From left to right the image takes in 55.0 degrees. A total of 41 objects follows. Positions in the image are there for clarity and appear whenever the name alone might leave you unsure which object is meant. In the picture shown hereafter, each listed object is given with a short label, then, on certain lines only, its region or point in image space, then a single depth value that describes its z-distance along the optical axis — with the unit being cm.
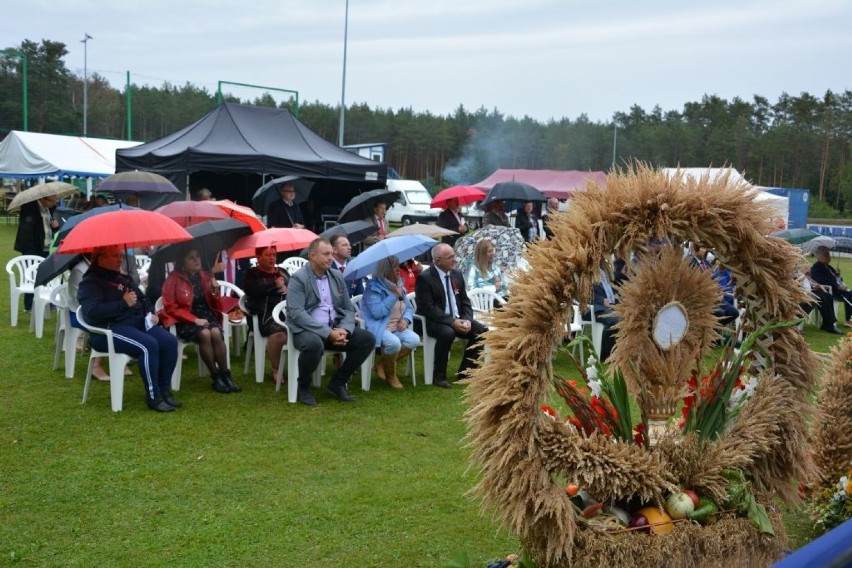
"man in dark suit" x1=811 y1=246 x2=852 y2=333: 1258
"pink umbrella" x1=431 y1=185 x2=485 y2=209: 1445
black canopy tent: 1414
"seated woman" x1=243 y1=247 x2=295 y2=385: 776
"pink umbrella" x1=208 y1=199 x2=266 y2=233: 959
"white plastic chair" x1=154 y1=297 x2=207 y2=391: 749
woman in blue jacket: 781
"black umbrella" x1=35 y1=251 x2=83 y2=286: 720
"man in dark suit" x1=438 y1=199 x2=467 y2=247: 1307
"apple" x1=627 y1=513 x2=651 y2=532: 324
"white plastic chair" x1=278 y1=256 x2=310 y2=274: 1048
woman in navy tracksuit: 662
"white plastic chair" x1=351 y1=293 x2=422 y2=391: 780
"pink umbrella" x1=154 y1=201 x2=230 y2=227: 922
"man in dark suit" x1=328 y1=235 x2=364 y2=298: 846
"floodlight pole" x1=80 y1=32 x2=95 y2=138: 3380
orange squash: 323
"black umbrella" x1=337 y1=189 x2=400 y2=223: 1143
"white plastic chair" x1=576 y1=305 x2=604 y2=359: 920
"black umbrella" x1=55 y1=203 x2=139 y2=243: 820
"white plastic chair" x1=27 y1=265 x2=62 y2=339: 959
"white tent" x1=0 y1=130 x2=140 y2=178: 2300
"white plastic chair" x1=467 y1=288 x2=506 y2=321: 949
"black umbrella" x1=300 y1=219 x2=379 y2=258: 965
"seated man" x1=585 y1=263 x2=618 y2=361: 890
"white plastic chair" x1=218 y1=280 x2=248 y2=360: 907
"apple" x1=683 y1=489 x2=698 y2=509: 338
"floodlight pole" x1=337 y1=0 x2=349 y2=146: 3070
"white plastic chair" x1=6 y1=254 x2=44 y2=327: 1020
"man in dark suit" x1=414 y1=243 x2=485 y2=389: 812
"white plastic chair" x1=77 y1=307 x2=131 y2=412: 667
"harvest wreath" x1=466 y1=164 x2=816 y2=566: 315
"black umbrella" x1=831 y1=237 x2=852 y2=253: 1673
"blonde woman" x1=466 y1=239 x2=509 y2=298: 959
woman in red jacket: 745
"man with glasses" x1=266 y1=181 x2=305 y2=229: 1247
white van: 3528
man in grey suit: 720
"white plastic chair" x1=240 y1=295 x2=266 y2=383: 789
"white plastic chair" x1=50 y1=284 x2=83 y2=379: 752
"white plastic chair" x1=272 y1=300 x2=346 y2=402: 725
